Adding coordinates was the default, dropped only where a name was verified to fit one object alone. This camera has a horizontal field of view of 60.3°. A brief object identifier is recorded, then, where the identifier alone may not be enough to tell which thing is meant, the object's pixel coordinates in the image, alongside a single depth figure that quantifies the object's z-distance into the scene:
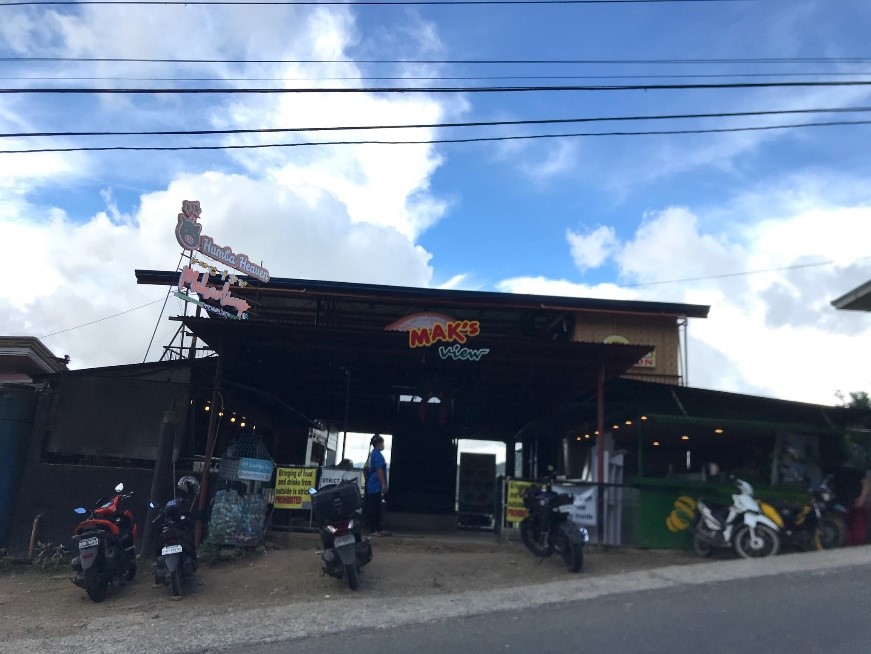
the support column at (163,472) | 11.31
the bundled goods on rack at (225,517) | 10.85
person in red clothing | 11.92
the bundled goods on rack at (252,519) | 11.06
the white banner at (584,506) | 11.56
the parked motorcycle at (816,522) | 11.21
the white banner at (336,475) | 12.34
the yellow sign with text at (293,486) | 12.16
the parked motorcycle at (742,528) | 10.84
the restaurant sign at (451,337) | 12.05
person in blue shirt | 12.27
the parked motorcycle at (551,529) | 9.94
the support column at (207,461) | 11.33
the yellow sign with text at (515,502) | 12.01
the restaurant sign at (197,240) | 13.32
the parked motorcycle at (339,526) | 8.90
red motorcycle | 8.66
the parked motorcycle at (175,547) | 8.88
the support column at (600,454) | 11.55
